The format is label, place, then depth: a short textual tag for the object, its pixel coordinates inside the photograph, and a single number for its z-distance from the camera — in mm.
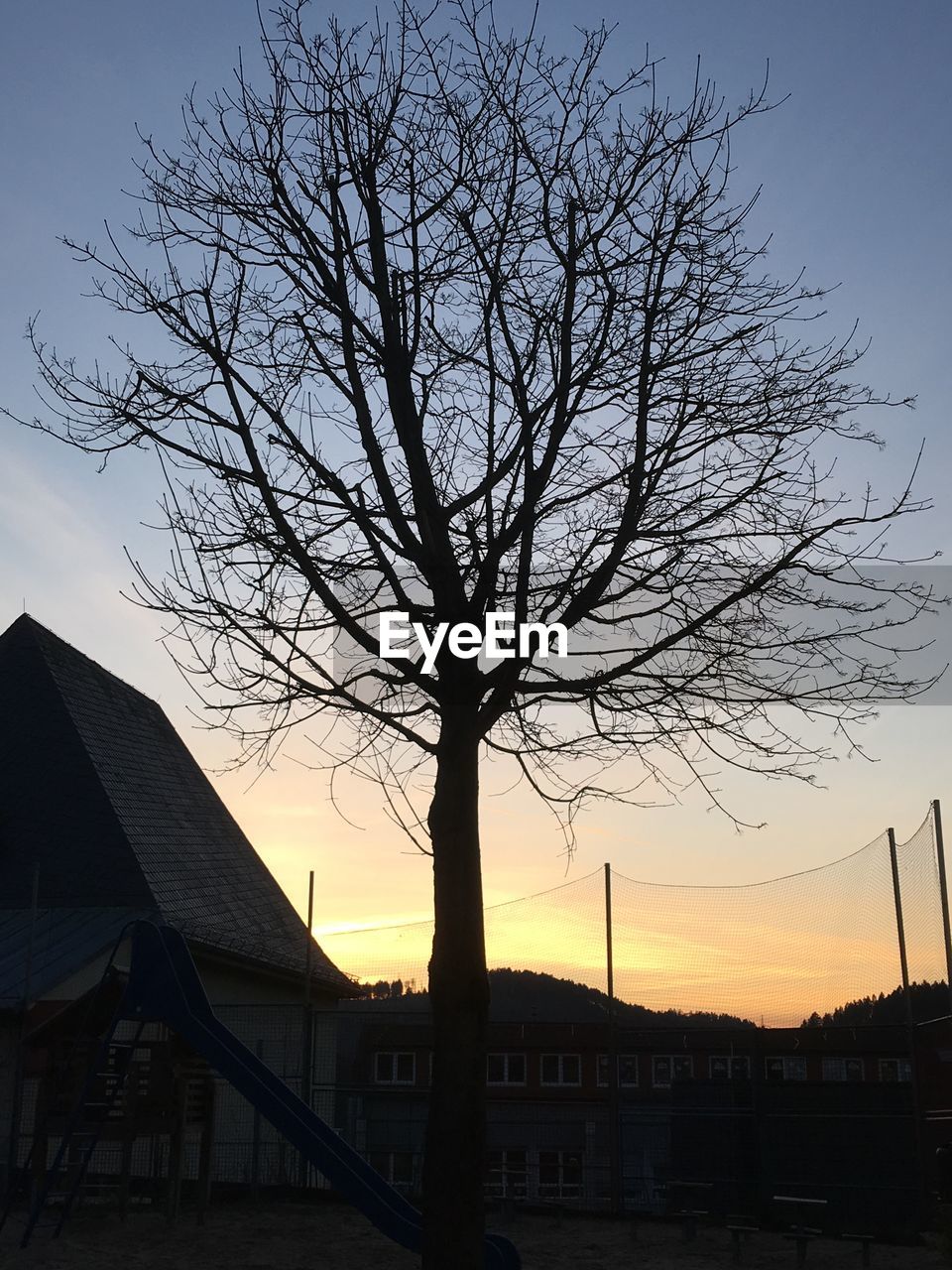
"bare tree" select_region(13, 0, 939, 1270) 7676
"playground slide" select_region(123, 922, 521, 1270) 9188
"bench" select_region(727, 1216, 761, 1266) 10328
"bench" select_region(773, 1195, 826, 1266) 10109
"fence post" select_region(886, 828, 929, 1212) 11086
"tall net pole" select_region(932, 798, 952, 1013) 10359
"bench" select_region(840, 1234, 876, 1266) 9895
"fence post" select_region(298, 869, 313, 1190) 13427
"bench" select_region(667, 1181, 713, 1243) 11172
